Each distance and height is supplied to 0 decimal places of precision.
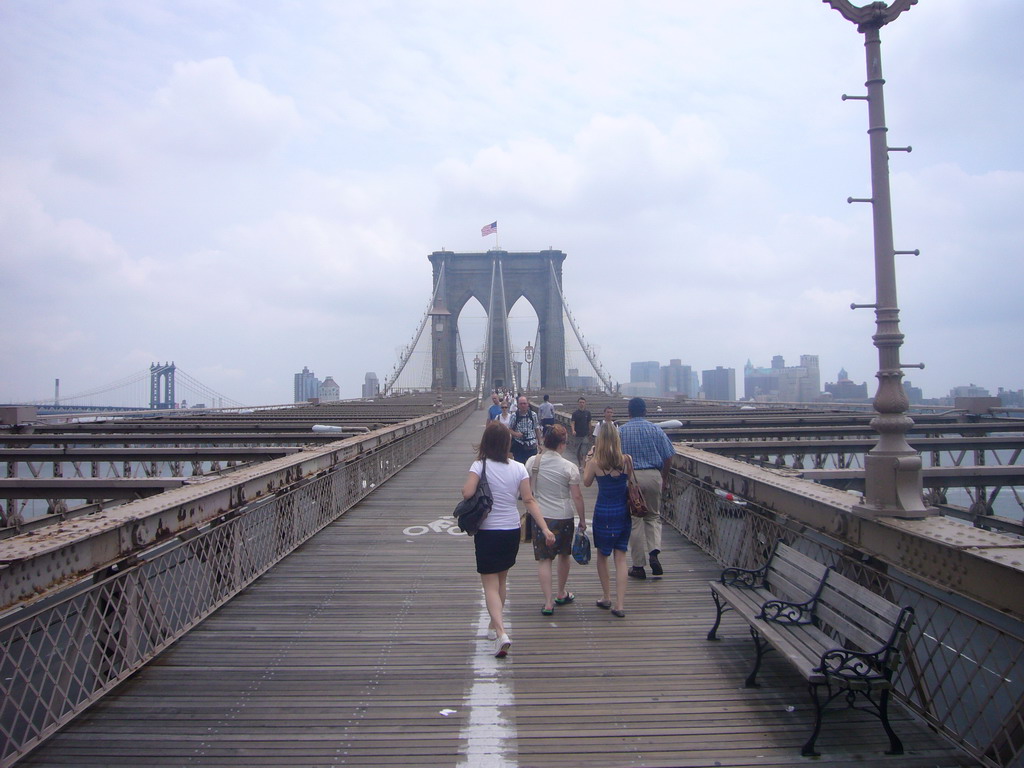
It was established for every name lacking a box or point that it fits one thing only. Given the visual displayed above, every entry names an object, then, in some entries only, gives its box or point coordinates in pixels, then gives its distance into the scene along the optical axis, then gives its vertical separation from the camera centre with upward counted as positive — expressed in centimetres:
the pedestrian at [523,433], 1073 -50
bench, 358 -126
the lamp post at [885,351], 445 +24
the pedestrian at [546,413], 1375 -32
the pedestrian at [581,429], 1573 -66
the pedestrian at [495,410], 1439 -24
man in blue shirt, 696 -64
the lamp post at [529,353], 4083 +234
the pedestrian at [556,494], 591 -75
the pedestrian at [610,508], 591 -86
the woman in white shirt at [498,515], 518 -79
